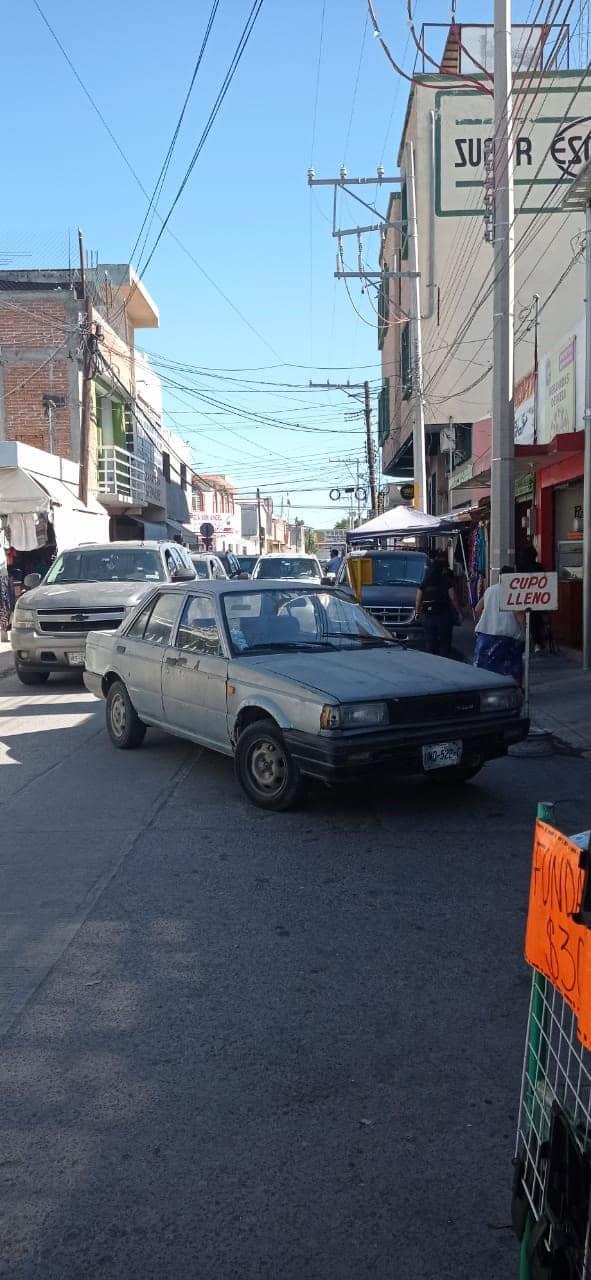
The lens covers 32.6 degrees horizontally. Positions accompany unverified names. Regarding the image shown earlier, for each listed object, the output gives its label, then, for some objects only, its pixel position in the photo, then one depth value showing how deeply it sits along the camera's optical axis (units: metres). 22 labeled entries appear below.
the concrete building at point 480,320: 15.55
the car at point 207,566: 17.25
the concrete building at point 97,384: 28.56
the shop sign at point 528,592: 9.24
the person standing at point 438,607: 13.85
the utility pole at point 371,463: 52.61
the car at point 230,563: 23.81
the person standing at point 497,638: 10.02
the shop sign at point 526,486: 18.47
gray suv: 12.62
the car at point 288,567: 19.55
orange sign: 1.99
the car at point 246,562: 24.53
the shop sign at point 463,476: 21.38
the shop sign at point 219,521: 52.53
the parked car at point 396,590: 16.25
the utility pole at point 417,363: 24.22
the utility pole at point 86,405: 24.81
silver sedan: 6.32
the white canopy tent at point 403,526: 17.89
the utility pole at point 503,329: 11.11
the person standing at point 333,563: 26.85
